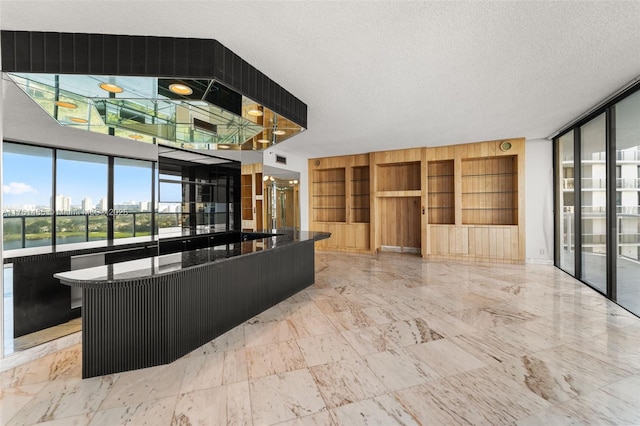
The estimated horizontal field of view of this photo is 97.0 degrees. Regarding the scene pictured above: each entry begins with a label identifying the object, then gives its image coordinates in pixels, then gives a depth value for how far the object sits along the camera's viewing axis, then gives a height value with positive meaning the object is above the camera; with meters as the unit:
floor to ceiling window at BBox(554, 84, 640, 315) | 3.49 +0.19
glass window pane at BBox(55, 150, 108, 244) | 4.28 +0.37
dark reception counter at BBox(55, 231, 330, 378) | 2.18 -0.80
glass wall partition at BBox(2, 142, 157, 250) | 2.76 +0.27
